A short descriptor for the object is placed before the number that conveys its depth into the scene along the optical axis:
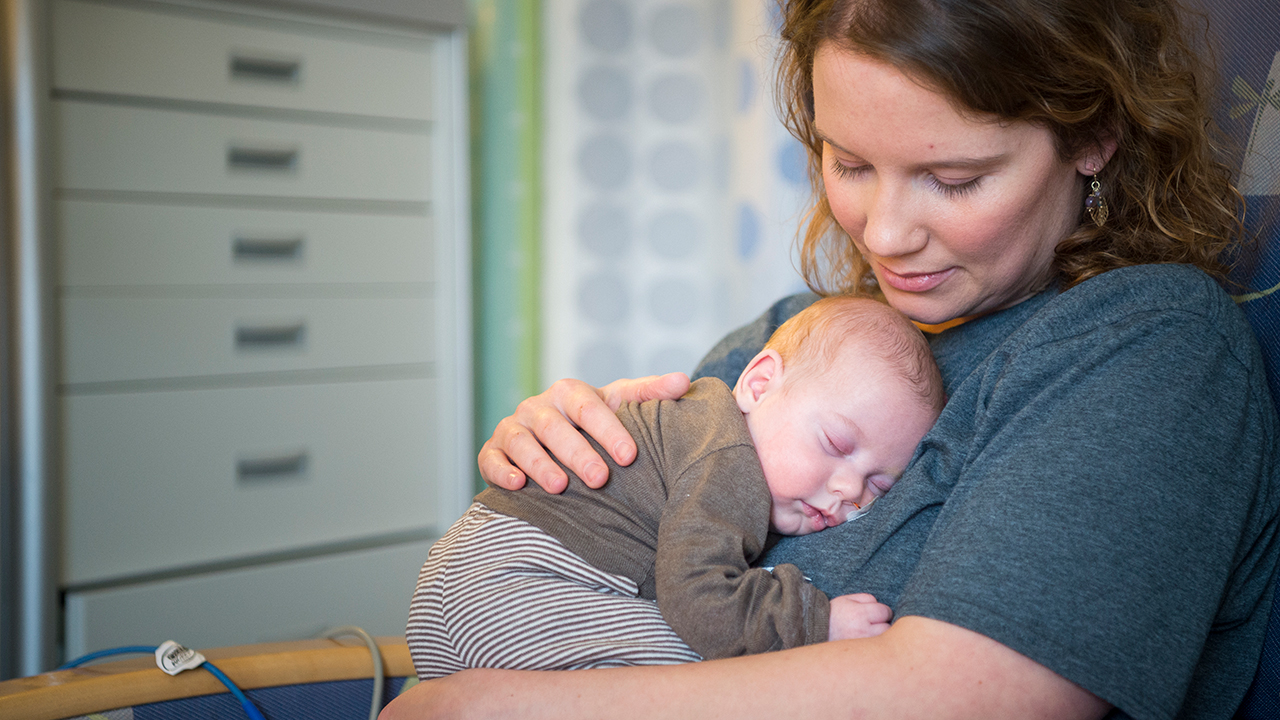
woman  0.57
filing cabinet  1.69
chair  0.79
